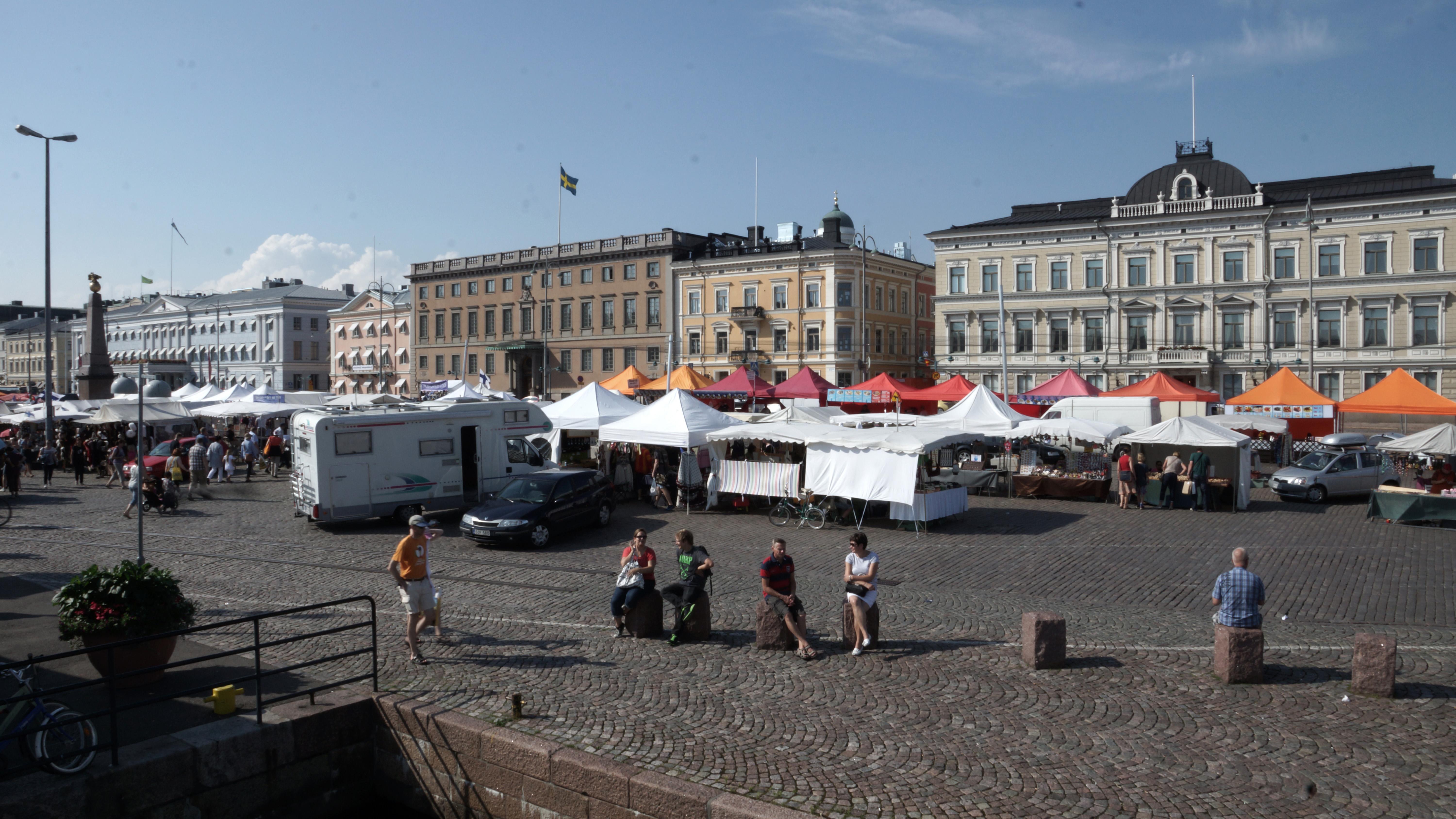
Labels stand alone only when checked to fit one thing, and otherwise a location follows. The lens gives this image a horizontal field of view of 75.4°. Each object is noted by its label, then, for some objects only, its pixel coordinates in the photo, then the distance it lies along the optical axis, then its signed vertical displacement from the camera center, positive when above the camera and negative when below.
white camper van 20.42 -0.86
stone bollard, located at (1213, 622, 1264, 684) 9.52 -2.41
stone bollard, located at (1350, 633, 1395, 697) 8.95 -2.38
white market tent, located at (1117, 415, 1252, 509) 24.27 -0.61
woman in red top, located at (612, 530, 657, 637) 11.58 -1.97
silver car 25.48 -1.61
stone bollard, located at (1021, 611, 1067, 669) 10.11 -2.40
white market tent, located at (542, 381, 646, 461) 28.03 +0.28
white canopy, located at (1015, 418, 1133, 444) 27.94 -0.33
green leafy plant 9.15 -1.79
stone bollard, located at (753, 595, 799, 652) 11.02 -2.51
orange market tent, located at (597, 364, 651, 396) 41.69 +1.74
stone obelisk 46.50 +2.65
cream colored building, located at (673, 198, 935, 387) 63.56 +7.84
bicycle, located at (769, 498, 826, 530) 21.77 -2.22
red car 28.06 -1.21
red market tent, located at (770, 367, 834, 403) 41.66 +1.43
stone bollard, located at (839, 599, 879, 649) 11.02 -2.42
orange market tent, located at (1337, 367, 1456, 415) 30.14 +0.60
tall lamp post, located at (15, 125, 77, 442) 31.56 +0.30
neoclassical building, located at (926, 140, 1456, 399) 49.03 +7.66
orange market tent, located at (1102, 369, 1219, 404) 35.81 +1.05
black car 18.42 -1.83
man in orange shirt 10.80 -1.81
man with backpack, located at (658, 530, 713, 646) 11.34 -2.01
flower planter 9.11 -2.34
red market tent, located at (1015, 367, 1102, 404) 37.56 +1.15
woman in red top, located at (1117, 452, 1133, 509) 25.00 -1.57
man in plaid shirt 9.84 -1.89
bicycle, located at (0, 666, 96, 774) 7.46 -2.54
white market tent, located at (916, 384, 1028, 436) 28.08 +0.06
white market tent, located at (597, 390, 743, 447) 24.34 -0.13
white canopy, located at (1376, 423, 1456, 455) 24.80 -0.68
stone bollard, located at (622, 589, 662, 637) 11.55 -2.43
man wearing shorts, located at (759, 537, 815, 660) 10.88 -2.00
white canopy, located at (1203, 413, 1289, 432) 32.59 -0.17
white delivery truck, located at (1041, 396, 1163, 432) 34.16 +0.28
